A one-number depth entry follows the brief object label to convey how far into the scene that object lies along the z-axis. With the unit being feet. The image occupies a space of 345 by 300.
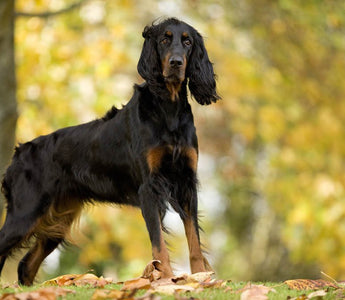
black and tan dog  31.04
